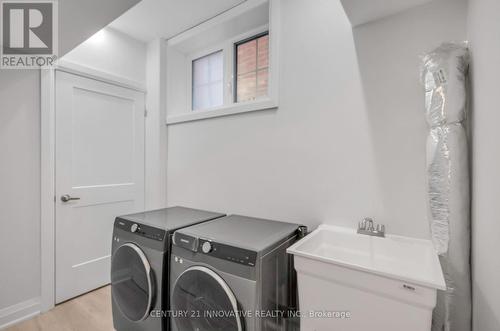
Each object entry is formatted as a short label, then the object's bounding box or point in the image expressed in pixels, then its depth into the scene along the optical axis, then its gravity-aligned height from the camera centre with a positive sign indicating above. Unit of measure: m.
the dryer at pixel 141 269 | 1.44 -0.70
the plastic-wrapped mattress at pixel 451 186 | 1.02 -0.10
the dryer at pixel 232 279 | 1.11 -0.60
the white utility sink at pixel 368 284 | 0.86 -0.51
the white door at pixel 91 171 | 2.11 -0.10
